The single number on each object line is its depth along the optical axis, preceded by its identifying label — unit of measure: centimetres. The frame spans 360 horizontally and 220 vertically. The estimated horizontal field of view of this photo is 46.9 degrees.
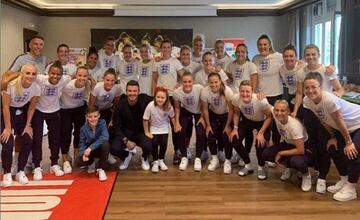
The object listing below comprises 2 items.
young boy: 392
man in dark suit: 418
